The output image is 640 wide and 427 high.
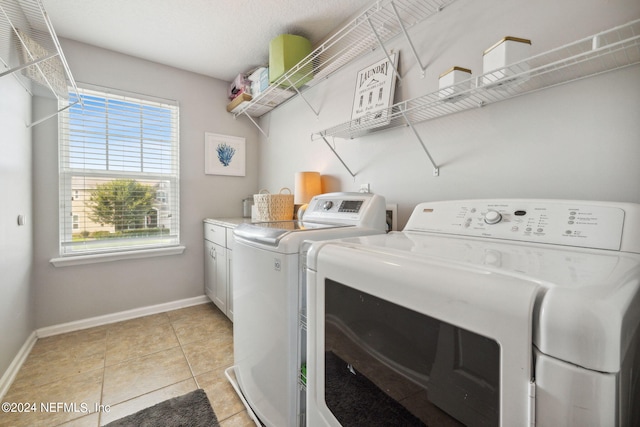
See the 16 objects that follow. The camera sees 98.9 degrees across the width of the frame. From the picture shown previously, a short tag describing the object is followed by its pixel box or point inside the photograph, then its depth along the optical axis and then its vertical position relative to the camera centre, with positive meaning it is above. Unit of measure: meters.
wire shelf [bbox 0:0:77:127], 1.40 +0.92
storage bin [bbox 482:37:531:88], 0.95 +0.54
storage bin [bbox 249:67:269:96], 2.42 +1.21
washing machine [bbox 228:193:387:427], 1.13 -0.40
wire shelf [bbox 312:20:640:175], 0.87 +0.50
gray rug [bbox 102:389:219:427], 1.37 -1.06
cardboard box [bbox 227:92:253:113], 2.62 +1.10
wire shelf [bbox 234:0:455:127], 1.44 +1.08
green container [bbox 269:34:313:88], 2.03 +1.18
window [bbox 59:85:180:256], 2.34 +0.35
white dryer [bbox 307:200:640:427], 0.39 -0.20
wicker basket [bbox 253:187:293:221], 2.12 +0.04
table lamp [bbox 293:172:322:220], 2.11 +0.19
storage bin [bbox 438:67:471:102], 1.12 +0.54
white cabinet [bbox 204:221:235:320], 2.33 -0.50
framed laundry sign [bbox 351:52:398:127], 1.56 +0.75
